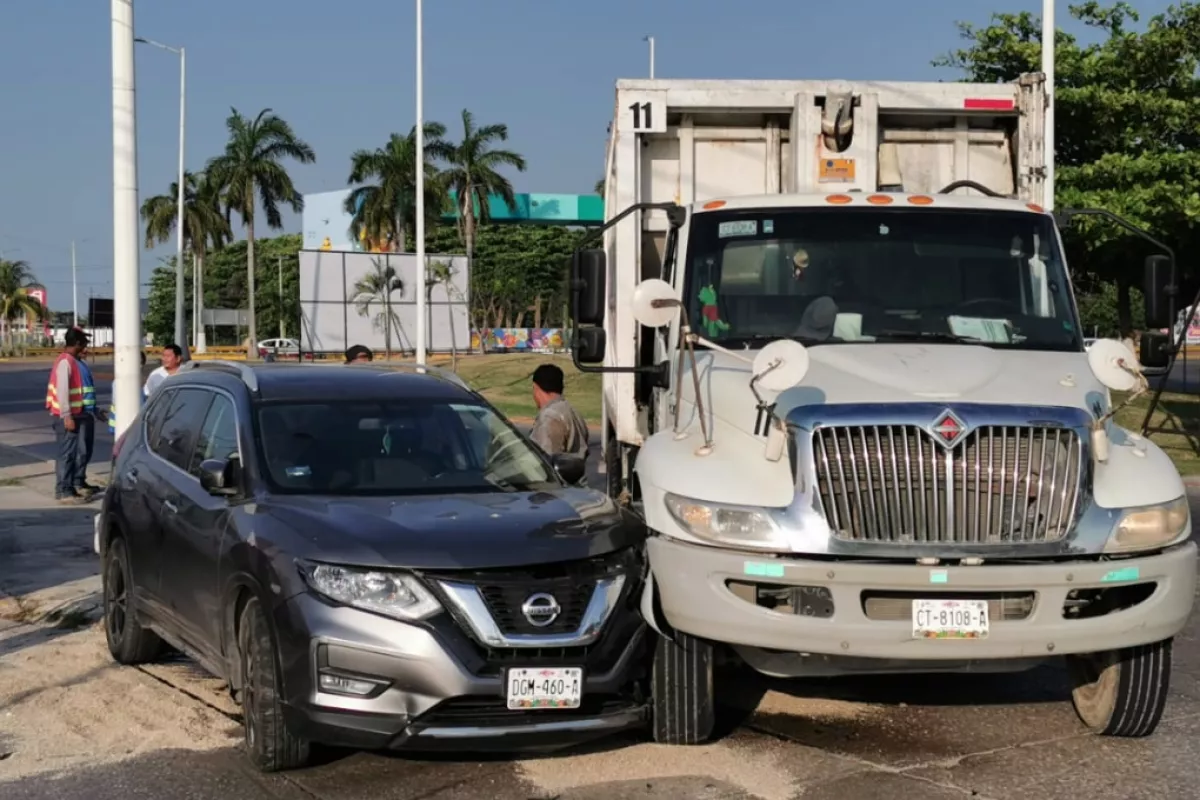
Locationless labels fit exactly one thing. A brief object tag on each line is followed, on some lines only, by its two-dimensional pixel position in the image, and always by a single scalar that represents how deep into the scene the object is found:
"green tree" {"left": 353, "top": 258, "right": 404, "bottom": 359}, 43.12
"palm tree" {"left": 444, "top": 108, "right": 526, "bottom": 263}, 67.00
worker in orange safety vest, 15.49
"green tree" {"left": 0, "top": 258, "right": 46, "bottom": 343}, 96.06
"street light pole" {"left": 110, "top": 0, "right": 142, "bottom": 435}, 11.57
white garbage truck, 5.66
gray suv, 5.53
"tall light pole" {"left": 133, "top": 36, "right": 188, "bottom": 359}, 48.74
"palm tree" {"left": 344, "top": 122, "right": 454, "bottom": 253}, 66.38
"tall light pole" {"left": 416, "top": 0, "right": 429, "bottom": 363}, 34.88
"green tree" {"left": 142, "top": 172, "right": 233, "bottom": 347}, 70.06
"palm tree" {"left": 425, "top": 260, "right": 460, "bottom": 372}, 43.36
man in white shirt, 13.44
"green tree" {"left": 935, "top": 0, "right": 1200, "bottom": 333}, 24.06
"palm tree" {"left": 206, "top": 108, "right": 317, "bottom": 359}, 66.94
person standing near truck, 9.92
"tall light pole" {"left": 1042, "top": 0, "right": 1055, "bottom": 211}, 20.33
